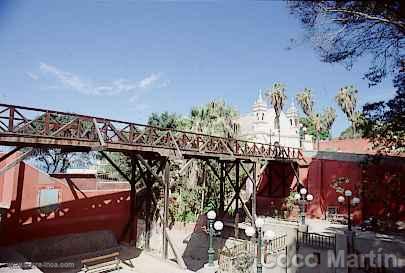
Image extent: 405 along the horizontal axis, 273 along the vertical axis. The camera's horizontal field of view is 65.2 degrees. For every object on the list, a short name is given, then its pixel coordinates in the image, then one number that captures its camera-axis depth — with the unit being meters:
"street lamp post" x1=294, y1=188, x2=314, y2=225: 14.67
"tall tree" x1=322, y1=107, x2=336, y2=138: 43.66
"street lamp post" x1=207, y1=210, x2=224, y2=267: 8.86
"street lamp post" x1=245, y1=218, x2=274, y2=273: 8.56
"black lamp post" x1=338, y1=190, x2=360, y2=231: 12.70
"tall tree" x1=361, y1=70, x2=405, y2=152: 10.83
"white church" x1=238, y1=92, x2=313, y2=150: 40.53
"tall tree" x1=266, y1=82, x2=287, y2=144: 34.00
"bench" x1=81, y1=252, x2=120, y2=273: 10.74
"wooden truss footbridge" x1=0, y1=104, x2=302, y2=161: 8.52
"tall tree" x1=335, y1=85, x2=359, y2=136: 31.17
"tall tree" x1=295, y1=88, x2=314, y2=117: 38.78
